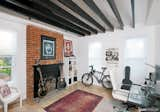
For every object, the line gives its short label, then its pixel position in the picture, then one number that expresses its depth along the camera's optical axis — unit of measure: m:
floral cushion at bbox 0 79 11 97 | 1.87
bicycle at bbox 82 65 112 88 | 3.59
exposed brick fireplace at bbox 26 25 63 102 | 2.57
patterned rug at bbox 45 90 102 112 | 2.18
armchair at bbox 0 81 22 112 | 1.77
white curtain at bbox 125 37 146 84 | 3.18
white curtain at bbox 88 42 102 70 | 3.81
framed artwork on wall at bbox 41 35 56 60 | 2.88
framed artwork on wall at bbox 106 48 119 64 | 3.51
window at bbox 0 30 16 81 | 2.16
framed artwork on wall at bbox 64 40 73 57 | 3.69
